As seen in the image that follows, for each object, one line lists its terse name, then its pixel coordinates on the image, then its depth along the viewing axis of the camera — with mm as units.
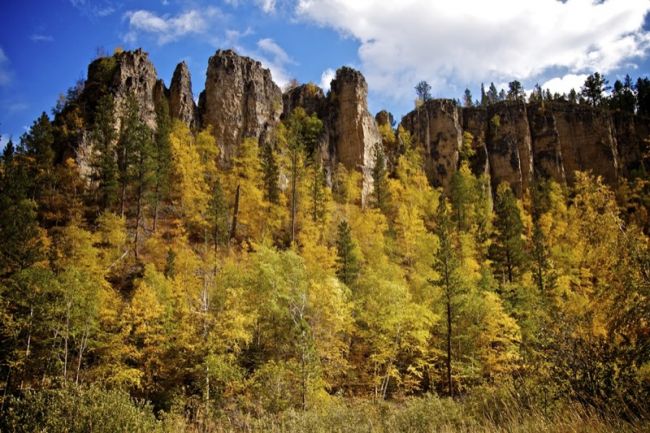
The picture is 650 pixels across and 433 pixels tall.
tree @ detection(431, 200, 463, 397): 24719
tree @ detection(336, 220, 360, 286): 31891
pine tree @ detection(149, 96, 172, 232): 40509
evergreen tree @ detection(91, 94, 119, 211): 40188
